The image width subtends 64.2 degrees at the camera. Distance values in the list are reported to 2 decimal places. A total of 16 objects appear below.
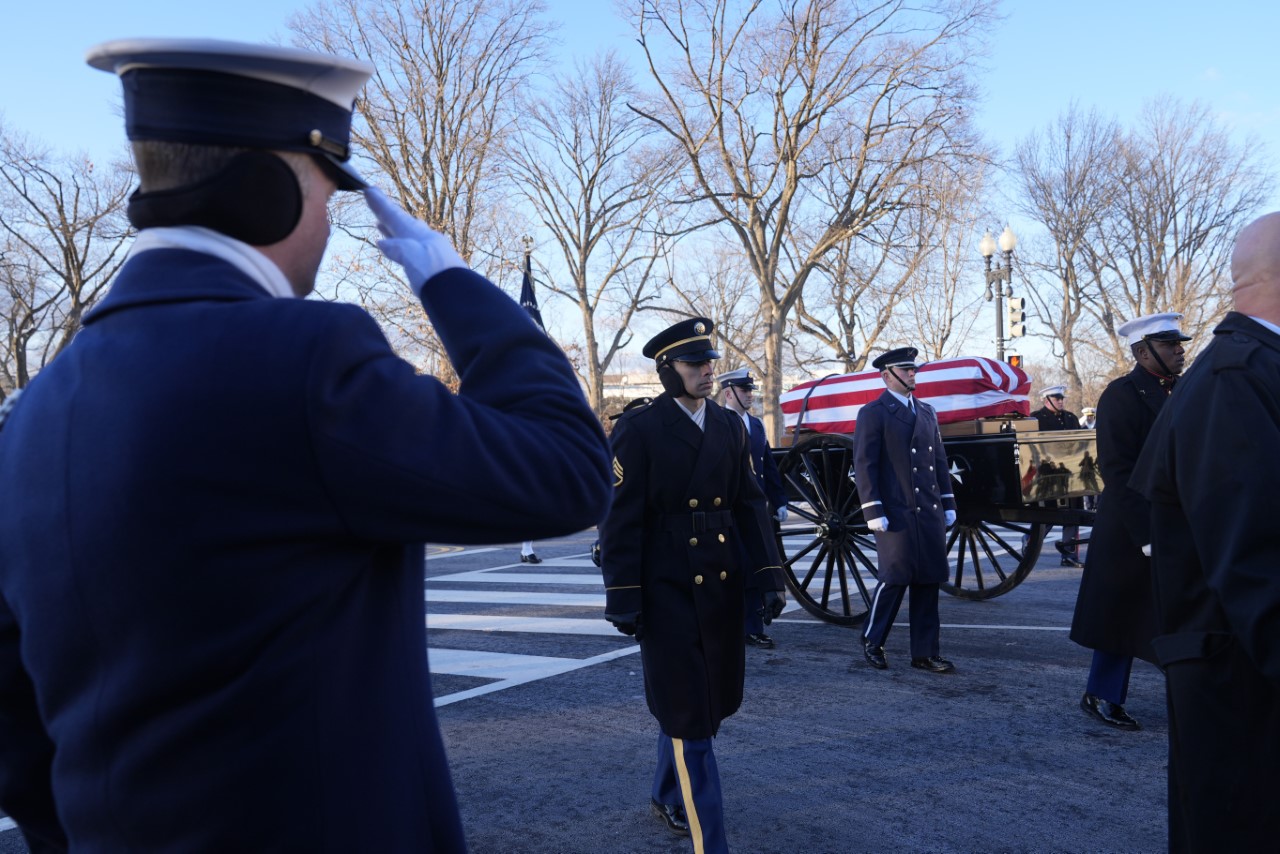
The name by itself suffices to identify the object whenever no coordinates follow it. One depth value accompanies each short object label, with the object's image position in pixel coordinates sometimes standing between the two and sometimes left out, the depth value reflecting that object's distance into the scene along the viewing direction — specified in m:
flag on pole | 9.64
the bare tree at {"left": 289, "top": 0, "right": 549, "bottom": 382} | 22.17
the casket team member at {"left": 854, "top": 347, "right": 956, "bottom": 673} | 6.37
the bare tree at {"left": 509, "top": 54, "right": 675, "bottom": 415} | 28.28
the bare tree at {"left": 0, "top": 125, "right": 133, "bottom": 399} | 24.67
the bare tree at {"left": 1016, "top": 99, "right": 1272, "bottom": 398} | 31.22
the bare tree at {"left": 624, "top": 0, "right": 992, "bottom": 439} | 20.67
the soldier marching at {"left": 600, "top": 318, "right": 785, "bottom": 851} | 3.71
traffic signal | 17.92
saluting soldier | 1.06
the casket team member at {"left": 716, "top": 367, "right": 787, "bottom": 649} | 7.13
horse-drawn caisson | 7.30
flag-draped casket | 8.13
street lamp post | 18.12
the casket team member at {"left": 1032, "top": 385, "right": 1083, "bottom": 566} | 10.55
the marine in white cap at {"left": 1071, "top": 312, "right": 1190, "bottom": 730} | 4.97
